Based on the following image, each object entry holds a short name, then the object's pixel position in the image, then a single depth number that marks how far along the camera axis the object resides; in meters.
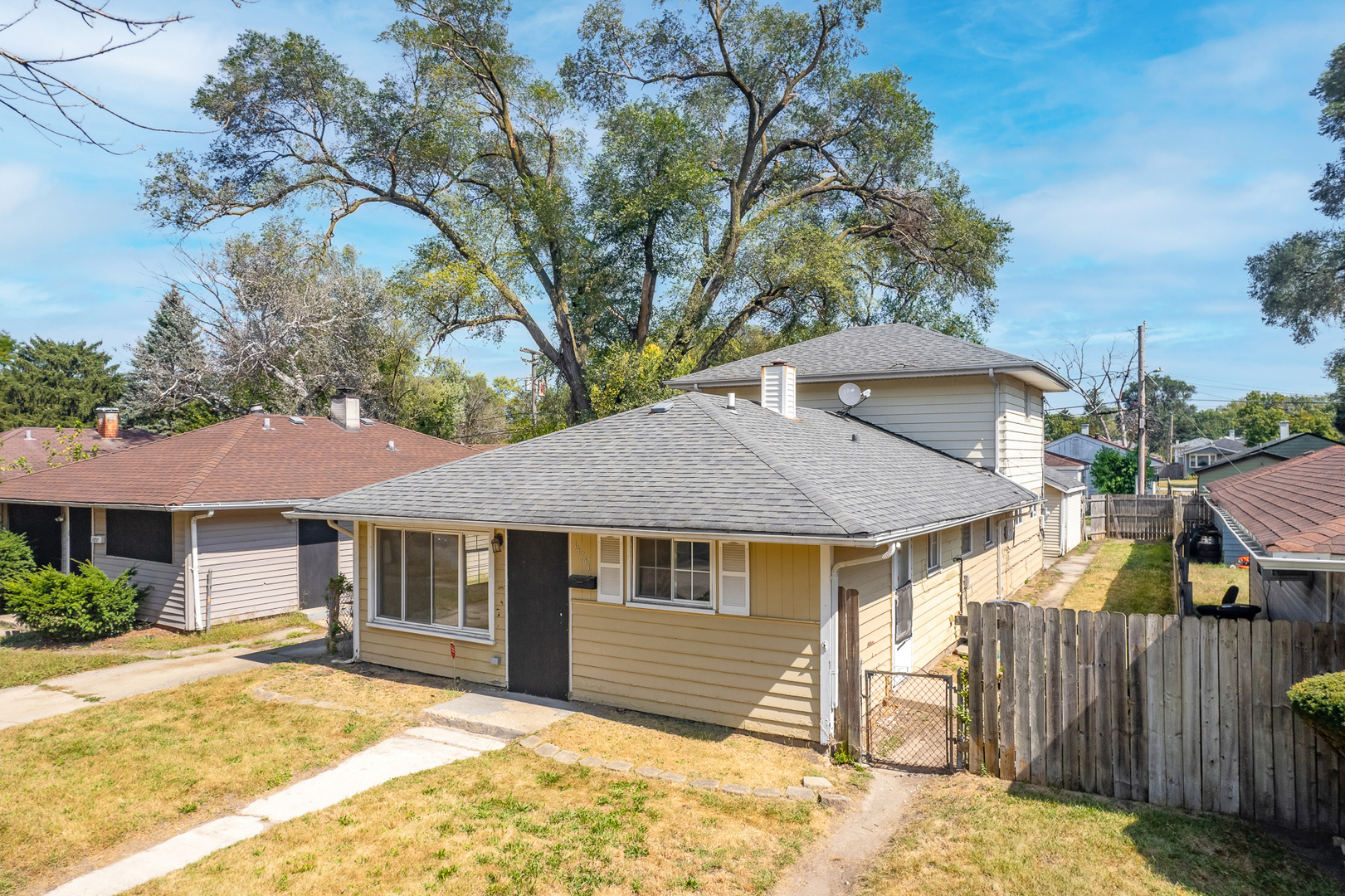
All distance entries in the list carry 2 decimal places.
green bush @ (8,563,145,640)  13.06
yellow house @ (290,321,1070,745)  7.68
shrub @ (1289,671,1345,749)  4.47
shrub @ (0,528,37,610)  16.20
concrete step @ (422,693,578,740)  8.19
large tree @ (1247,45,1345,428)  35.75
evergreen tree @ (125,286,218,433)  28.11
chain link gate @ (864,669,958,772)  7.18
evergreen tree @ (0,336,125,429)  40.38
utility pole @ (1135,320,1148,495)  28.04
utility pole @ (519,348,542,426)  37.22
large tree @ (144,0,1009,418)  23.50
